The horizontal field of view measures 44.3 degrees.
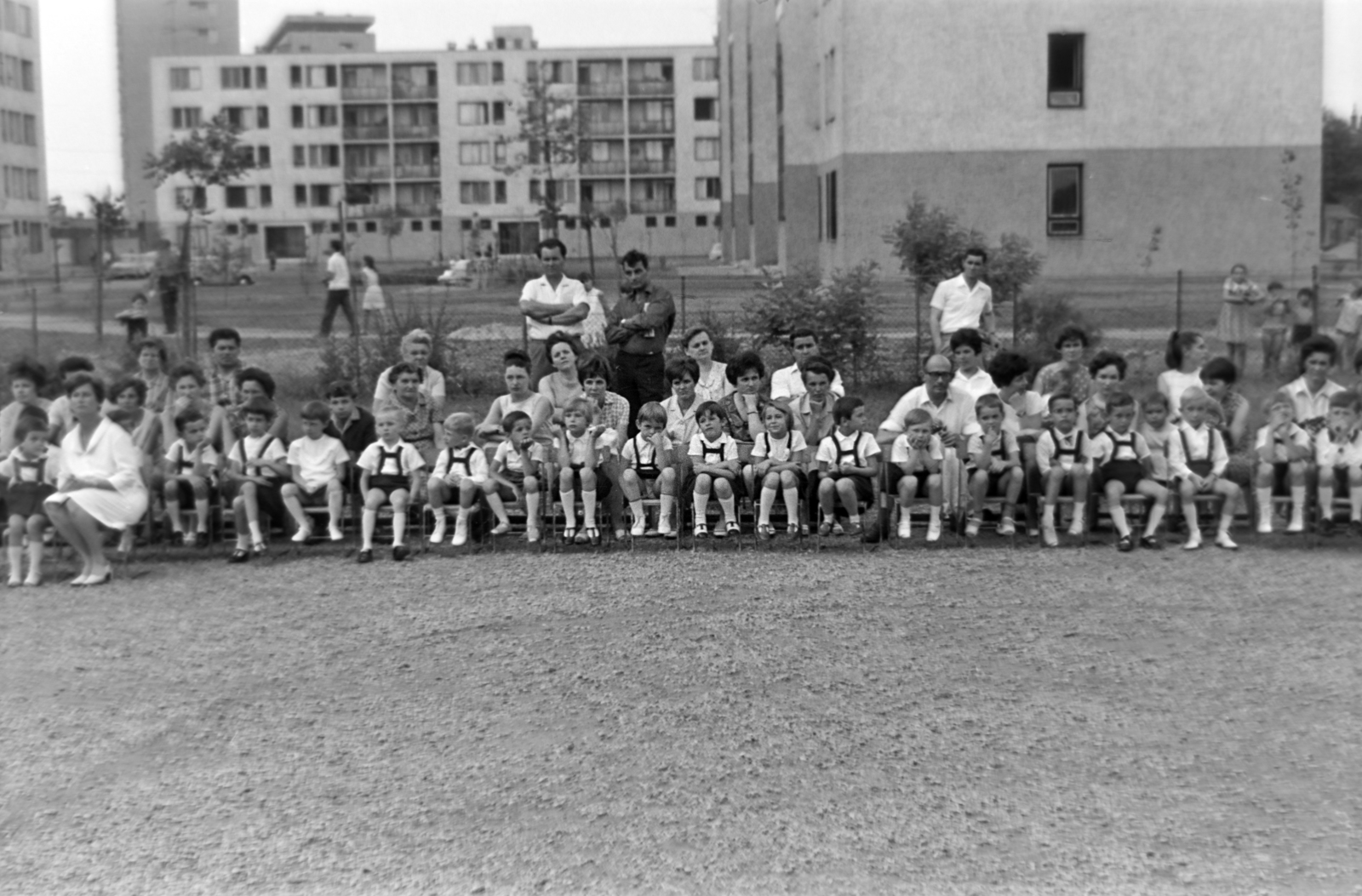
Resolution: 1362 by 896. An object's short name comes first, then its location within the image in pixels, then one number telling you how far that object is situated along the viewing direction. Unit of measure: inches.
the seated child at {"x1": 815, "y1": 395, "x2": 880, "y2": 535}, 395.5
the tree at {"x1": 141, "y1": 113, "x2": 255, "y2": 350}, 2043.6
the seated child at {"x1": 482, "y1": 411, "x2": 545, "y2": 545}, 401.7
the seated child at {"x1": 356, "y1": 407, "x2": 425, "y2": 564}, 394.3
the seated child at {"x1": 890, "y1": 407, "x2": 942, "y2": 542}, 397.4
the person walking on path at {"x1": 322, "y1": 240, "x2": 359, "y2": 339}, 833.5
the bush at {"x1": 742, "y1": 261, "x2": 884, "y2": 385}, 652.1
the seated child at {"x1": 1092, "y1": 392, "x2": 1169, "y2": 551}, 392.8
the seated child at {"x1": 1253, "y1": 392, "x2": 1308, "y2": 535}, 401.7
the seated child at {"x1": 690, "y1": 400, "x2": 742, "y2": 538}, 397.1
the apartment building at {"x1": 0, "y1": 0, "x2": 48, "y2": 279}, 2913.4
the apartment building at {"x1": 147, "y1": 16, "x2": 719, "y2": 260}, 3444.9
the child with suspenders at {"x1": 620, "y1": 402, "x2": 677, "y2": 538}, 397.7
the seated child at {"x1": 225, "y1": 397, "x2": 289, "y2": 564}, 399.9
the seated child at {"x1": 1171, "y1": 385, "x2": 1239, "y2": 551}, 392.8
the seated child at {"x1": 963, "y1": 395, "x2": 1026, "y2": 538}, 399.5
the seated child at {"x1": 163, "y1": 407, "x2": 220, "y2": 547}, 407.2
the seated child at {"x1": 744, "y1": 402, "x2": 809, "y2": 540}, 395.5
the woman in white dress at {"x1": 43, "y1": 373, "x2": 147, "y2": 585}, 377.7
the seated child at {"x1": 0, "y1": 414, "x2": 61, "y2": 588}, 380.8
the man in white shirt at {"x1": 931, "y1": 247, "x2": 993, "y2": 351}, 529.7
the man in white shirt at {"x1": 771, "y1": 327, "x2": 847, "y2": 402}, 424.2
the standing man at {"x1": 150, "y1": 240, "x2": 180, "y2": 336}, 940.4
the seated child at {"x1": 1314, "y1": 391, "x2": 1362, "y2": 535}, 399.9
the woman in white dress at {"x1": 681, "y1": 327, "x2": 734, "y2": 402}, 426.3
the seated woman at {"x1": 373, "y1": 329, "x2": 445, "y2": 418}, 426.9
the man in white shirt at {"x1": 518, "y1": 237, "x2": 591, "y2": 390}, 471.2
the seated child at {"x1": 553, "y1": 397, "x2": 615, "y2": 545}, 398.6
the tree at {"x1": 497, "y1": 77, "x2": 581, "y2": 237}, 2405.3
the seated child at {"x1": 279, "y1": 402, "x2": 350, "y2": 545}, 402.6
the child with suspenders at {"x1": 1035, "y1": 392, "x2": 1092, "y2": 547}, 396.8
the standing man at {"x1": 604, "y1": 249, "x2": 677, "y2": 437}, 456.4
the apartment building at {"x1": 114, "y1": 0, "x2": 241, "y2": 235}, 3878.0
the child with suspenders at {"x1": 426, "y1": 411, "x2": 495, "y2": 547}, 399.2
